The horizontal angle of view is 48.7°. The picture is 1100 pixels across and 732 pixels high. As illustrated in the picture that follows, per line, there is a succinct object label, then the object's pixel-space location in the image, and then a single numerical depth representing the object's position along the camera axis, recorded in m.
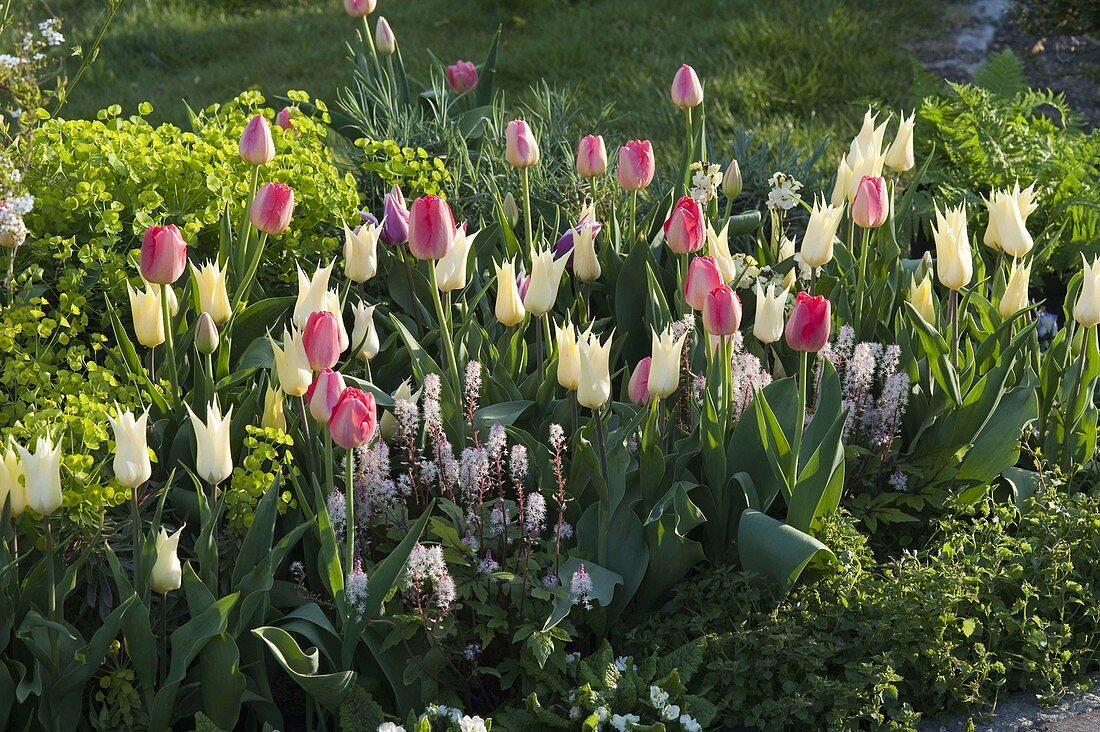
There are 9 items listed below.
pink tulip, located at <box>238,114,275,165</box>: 2.57
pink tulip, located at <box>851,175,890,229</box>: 2.49
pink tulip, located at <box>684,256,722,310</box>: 2.10
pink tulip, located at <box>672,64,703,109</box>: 2.87
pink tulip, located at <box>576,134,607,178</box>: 2.80
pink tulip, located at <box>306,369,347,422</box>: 1.86
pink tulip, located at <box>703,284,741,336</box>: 2.01
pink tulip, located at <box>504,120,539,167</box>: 2.67
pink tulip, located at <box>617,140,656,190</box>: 2.72
